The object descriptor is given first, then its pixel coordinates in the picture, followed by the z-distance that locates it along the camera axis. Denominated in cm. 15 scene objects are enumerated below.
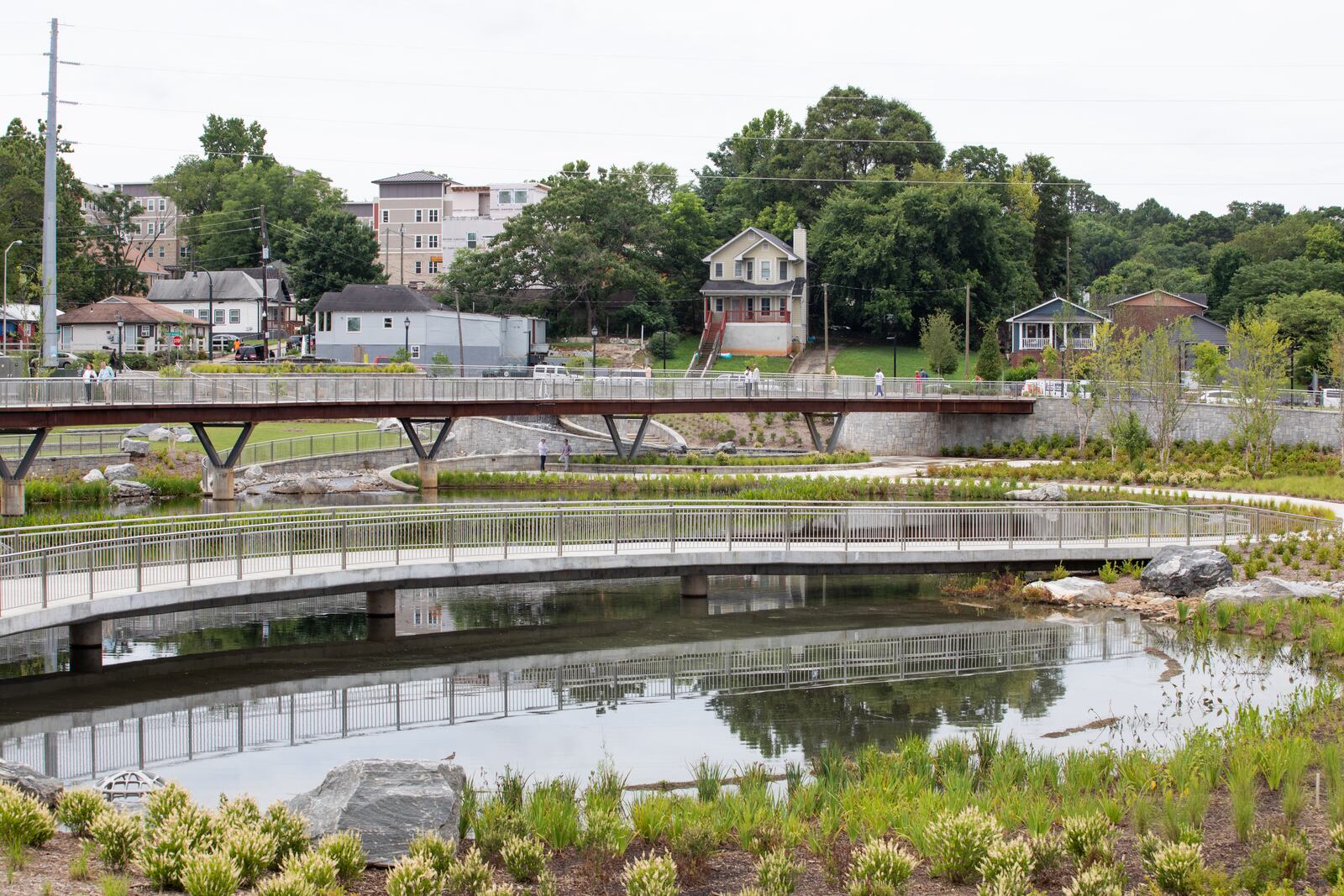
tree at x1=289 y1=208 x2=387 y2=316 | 10300
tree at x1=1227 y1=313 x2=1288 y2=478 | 5134
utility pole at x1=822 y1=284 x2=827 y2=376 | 8977
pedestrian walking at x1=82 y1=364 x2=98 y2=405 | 4543
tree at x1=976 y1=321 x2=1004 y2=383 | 7975
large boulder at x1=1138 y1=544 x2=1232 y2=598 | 3111
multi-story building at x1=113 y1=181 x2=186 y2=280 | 15000
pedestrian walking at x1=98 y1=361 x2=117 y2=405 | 4578
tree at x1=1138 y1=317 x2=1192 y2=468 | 5500
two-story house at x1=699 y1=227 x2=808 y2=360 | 9500
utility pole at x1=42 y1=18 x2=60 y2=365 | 5103
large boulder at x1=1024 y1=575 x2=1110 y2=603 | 3144
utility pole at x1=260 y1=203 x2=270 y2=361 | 8344
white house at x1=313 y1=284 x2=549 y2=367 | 9025
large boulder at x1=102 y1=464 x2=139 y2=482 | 5194
